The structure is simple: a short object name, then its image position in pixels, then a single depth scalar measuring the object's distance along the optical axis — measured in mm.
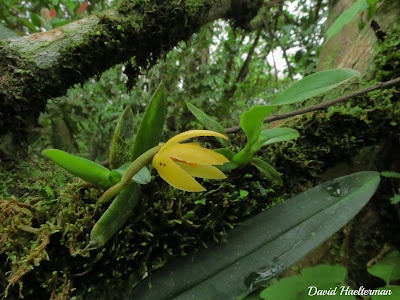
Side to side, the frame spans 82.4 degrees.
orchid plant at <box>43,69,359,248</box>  101
